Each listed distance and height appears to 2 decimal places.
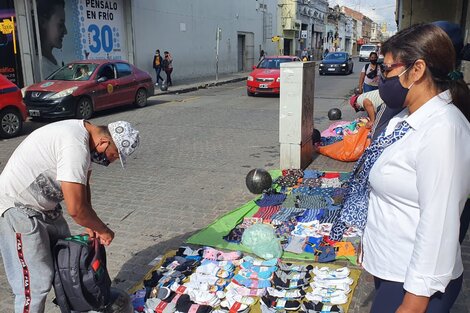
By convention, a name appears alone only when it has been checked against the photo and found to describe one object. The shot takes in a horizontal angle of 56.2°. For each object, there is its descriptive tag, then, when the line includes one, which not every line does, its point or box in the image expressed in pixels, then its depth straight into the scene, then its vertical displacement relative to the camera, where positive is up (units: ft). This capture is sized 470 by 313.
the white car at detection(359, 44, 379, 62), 163.73 -0.68
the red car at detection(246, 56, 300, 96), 58.38 -3.55
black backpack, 8.50 -4.22
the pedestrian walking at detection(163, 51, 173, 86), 74.13 -2.28
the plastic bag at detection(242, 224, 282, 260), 14.30 -6.22
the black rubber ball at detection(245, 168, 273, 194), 20.35 -5.91
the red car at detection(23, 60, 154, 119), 39.14 -3.53
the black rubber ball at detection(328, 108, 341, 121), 40.57 -5.86
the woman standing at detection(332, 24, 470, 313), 5.16 -1.55
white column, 23.27 -3.29
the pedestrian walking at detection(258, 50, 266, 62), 120.39 -0.75
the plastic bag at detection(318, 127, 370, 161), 26.13 -5.72
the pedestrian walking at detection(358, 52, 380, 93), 32.78 -1.92
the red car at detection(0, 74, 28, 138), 32.32 -4.18
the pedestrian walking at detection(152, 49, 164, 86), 73.05 -1.96
